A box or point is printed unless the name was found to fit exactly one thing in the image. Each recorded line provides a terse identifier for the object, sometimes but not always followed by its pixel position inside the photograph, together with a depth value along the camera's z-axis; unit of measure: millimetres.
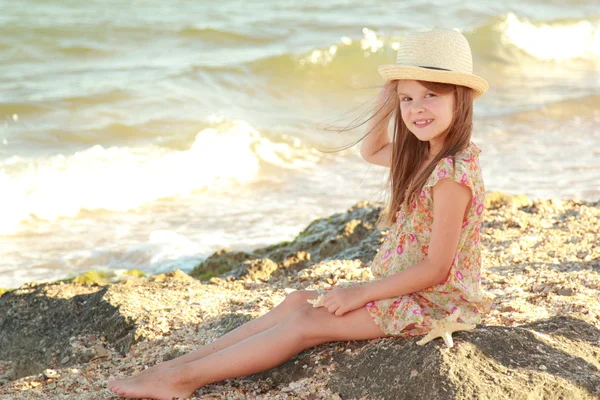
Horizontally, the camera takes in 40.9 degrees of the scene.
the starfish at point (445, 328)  3117
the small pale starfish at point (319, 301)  3383
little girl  3215
